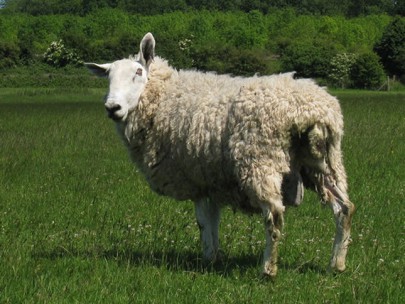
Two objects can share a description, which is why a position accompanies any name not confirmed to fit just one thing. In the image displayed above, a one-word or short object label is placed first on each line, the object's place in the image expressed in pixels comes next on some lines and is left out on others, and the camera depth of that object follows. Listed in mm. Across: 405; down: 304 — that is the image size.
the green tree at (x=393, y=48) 77562
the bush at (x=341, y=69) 67000
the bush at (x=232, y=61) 69800
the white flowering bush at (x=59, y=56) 70250
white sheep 5699
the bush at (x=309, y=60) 72750
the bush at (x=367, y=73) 64438
